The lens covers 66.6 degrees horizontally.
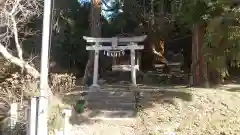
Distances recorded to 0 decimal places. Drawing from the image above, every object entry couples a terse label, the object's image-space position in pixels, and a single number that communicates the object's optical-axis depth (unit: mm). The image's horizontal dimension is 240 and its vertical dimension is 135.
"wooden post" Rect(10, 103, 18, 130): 5268
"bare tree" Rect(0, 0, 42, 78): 6001
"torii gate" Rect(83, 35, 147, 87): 7523
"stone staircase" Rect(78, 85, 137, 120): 5947
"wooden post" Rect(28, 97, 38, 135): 3506
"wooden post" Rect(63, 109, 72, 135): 4781
